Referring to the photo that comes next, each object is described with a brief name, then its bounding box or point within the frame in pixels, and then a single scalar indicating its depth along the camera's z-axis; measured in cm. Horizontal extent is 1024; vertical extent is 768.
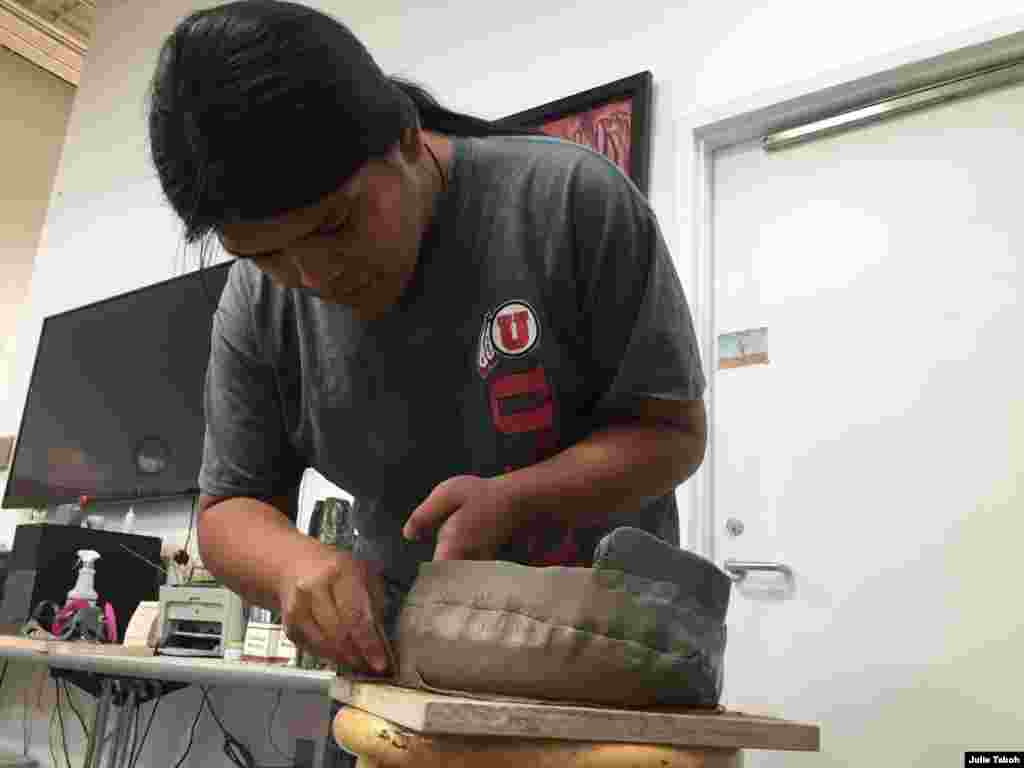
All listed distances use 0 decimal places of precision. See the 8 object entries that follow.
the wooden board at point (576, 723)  48
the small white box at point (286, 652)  196
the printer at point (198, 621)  211
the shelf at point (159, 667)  163
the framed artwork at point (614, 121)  211
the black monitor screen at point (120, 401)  283
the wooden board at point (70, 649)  198
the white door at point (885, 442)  162
